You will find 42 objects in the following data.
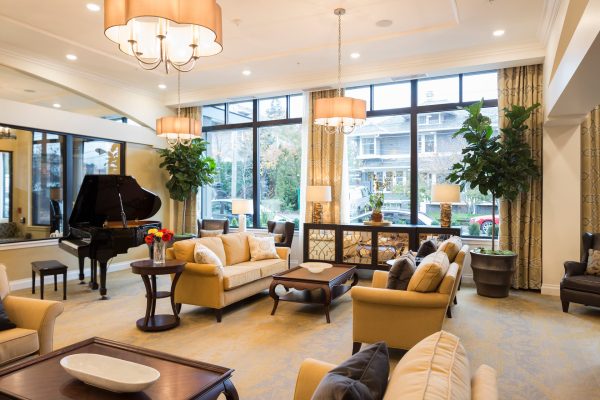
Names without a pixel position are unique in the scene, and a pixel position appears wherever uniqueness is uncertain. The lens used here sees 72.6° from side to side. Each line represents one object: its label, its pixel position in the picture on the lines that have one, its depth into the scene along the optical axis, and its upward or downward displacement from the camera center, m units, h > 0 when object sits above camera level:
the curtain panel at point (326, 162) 7.41 +0.67
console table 6.48 -0.72
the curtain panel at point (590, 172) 5.61 +0.38
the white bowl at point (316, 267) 5.10 -0.88
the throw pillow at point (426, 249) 5.03 -0.62
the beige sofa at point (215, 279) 4.58 -0.97
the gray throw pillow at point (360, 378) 1.20 -0.58
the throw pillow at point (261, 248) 5.86 -0.73
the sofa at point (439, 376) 1.16 -0.54
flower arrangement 4.48 -0.42
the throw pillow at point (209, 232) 7.59 -0.65
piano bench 5.43 -0.98
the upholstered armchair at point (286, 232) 7.13 -0.59
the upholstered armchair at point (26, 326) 2.70 -0.93
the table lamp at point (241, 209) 7.47 -0.20
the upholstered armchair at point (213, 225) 7.95 -0.53
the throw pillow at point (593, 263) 4.90 -0.77
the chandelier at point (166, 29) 2.69 +1.26
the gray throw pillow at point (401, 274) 3.56 -0.66
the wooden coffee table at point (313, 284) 4.62 -0.99
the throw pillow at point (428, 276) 3.28 -0.63
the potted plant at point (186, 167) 8.20 +0.62
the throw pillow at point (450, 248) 4.29 -0.53
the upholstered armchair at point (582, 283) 4.69 -0.98
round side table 4.27 -1.07
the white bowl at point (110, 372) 1.94 -0.89
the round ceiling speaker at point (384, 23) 5.18 +2.26
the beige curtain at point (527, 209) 5.96 -0.15
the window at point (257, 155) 8.16 +0.89
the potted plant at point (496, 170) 5.60 +0.41
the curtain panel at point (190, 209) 8.88 -0.25
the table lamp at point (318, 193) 6.88 +0.08
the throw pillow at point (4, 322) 2.83 -0.88
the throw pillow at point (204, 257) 4.64 -0.68
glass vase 4.48 -0.59
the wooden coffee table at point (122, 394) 1.96 -0.94
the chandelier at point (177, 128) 6.24 +1.08
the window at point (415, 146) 6.69 +0.92
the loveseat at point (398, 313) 3.31 -0.96
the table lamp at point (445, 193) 5.98 +0.08
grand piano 5.44 -0.33
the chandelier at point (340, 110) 4.93 +1.08
